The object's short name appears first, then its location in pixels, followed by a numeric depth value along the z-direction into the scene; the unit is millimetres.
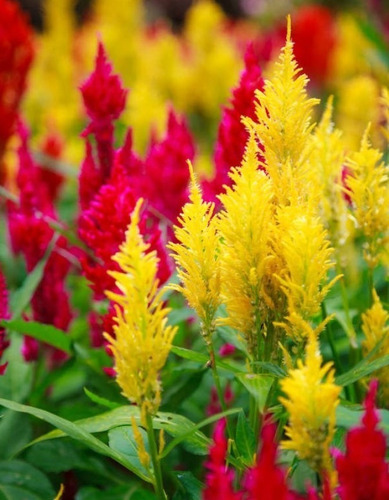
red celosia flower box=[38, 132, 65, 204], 1759
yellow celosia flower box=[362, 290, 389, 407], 1054
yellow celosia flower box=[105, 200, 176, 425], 939
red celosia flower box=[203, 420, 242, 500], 872
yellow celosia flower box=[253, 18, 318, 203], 1017
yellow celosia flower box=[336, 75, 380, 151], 1652
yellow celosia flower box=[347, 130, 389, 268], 1058
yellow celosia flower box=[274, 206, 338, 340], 970
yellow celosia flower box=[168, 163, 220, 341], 987
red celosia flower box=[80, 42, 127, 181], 1180
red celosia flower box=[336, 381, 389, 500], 893
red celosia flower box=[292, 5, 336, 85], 4809
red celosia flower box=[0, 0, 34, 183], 1625
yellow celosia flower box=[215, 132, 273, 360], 986
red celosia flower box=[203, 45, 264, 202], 1122
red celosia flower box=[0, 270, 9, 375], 1084
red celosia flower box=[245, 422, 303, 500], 864
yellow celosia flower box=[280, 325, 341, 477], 913
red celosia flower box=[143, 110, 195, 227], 1275
